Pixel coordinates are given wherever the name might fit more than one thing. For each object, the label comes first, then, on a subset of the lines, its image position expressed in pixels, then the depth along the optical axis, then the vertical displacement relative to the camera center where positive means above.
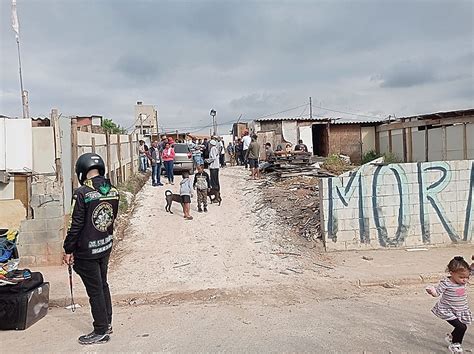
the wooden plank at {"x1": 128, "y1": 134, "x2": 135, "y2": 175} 19.11 +0.37
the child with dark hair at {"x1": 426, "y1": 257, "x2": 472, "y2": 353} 4.53 -1.42
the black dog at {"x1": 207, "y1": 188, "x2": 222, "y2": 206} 13.36 -0.93
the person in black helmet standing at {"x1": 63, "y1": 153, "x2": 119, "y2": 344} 4.92 -0.72
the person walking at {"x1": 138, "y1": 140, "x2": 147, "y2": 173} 21.95 +0.36
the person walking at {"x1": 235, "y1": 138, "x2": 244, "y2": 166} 23.37 +0.44
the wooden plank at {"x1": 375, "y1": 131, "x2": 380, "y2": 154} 27.59 +0.85
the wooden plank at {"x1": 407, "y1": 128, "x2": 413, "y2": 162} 23.65 +0.57
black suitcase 5.73 -1.71
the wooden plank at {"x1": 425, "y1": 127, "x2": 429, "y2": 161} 22.08 +0.48
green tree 52.16 +4.80
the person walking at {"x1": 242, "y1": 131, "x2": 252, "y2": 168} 20.22 +0.81
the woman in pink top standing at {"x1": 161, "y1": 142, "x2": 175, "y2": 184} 16.05 +0.16
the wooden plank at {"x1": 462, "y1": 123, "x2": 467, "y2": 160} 19.39 +0.53
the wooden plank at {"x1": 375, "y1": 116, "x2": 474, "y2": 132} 19.41 +1.48
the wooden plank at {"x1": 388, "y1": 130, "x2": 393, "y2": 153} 26.00 +0.77
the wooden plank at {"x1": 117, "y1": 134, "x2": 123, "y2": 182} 15.61 +0.34
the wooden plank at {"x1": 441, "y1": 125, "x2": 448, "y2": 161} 20.58 +0.45
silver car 20.09 +0.08
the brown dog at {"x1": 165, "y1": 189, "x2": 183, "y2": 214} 12.20 -0.91
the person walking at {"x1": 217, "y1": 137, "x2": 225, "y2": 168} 22.84 +0.44
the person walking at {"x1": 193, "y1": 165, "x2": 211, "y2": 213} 12.32 -0.58
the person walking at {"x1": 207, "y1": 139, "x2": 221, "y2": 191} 13.32 -0.14
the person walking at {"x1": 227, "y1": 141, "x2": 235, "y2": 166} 25.34 +0.44
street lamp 28.07 +2.93
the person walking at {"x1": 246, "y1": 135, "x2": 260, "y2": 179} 16.18 +0.16
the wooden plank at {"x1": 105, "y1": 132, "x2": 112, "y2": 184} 13.26 +0.35
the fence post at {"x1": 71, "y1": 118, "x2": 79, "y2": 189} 9.70 +0.33
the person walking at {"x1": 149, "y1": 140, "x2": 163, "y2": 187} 16.17 -0.06
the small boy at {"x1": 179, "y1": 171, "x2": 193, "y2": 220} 11.89 -0.77
